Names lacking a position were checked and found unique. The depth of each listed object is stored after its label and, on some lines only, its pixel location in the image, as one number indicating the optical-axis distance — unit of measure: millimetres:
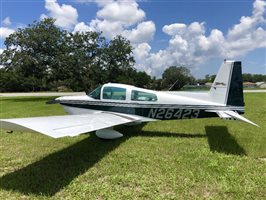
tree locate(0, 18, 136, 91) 20428
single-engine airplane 5752
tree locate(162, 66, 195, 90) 62244
